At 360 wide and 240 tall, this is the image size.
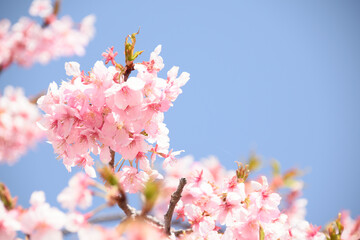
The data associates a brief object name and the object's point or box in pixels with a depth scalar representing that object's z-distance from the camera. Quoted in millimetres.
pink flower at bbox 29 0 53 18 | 5110
